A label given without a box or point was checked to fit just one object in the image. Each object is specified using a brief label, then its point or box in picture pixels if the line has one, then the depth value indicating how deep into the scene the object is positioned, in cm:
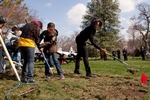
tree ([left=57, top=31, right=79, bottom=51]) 8813
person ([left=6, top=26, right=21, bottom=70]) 719
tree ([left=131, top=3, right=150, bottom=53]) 5112
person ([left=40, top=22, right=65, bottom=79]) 607
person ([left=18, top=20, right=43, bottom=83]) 493
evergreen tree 3828
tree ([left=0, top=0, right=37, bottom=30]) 3006
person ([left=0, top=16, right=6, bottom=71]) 724
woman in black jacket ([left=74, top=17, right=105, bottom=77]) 632
